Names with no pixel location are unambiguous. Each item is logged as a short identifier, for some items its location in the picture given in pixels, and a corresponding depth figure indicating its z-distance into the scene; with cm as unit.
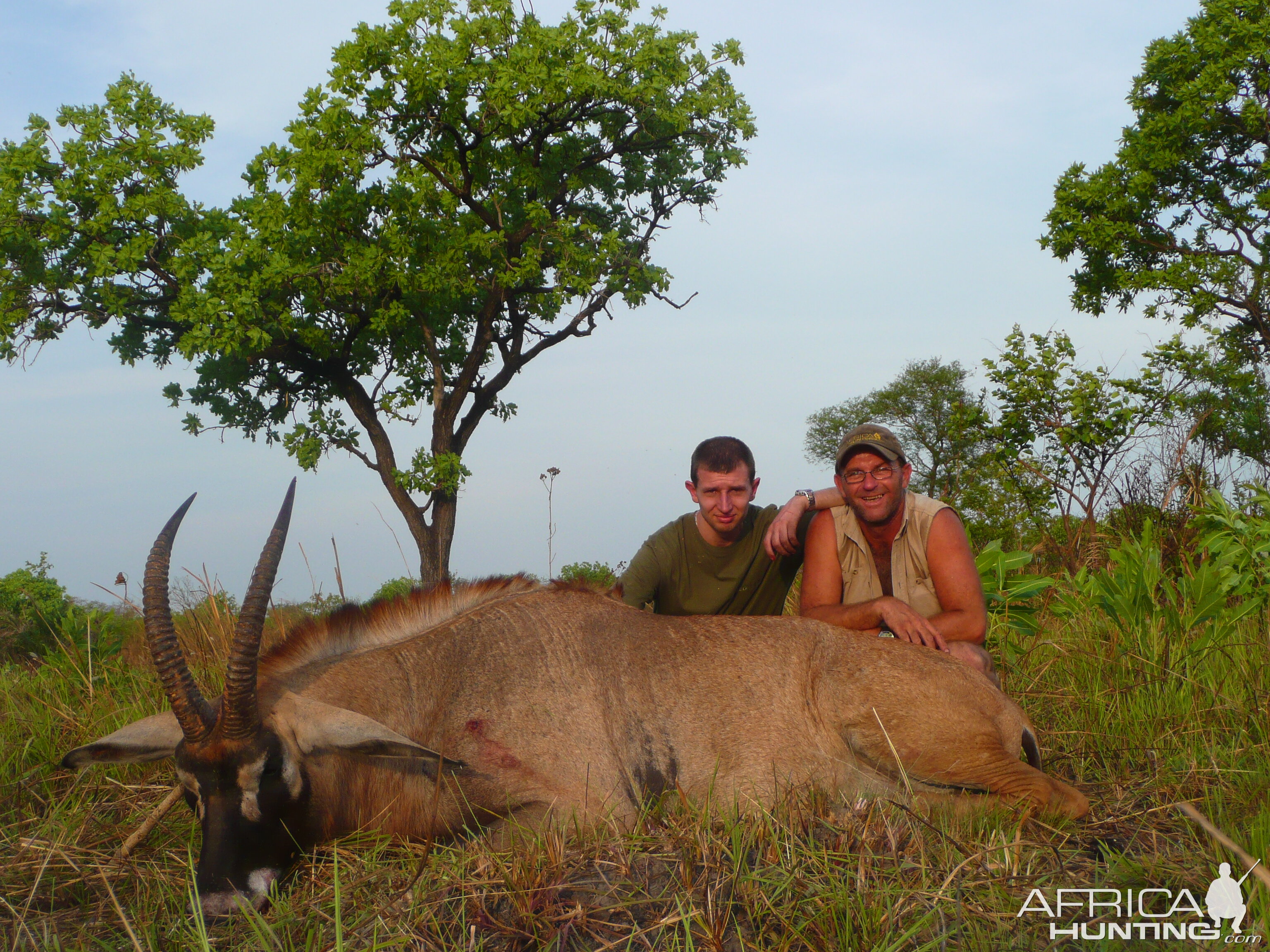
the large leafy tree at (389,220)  2220
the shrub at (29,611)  1088
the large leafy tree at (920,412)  3038
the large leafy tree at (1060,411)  1616
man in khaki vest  541
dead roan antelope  370
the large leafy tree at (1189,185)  2452
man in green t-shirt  623
